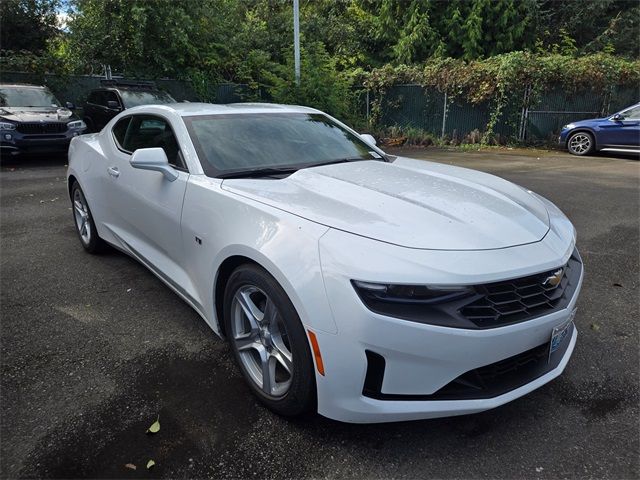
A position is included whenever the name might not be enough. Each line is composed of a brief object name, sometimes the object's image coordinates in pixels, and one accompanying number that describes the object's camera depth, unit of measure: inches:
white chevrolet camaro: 72.2
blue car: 442.0
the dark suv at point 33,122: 379.9
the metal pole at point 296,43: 565.6
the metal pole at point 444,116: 607.8
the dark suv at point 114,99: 426.6
